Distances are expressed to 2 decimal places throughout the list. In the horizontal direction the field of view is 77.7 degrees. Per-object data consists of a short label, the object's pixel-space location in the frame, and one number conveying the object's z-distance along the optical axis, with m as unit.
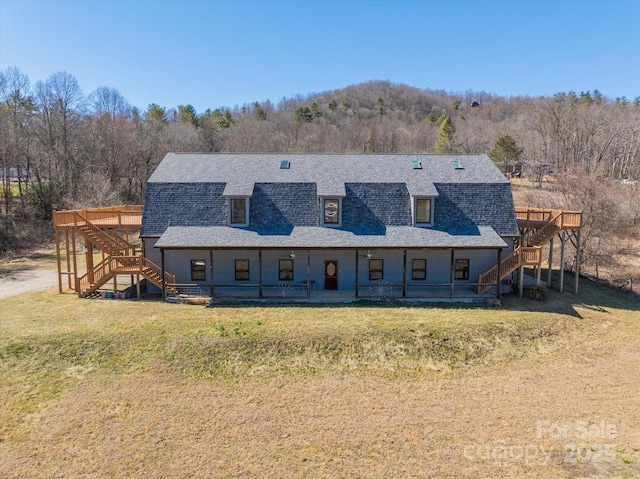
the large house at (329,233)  19.34
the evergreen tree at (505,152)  61.44
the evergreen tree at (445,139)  66.69
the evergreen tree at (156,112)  73.62
